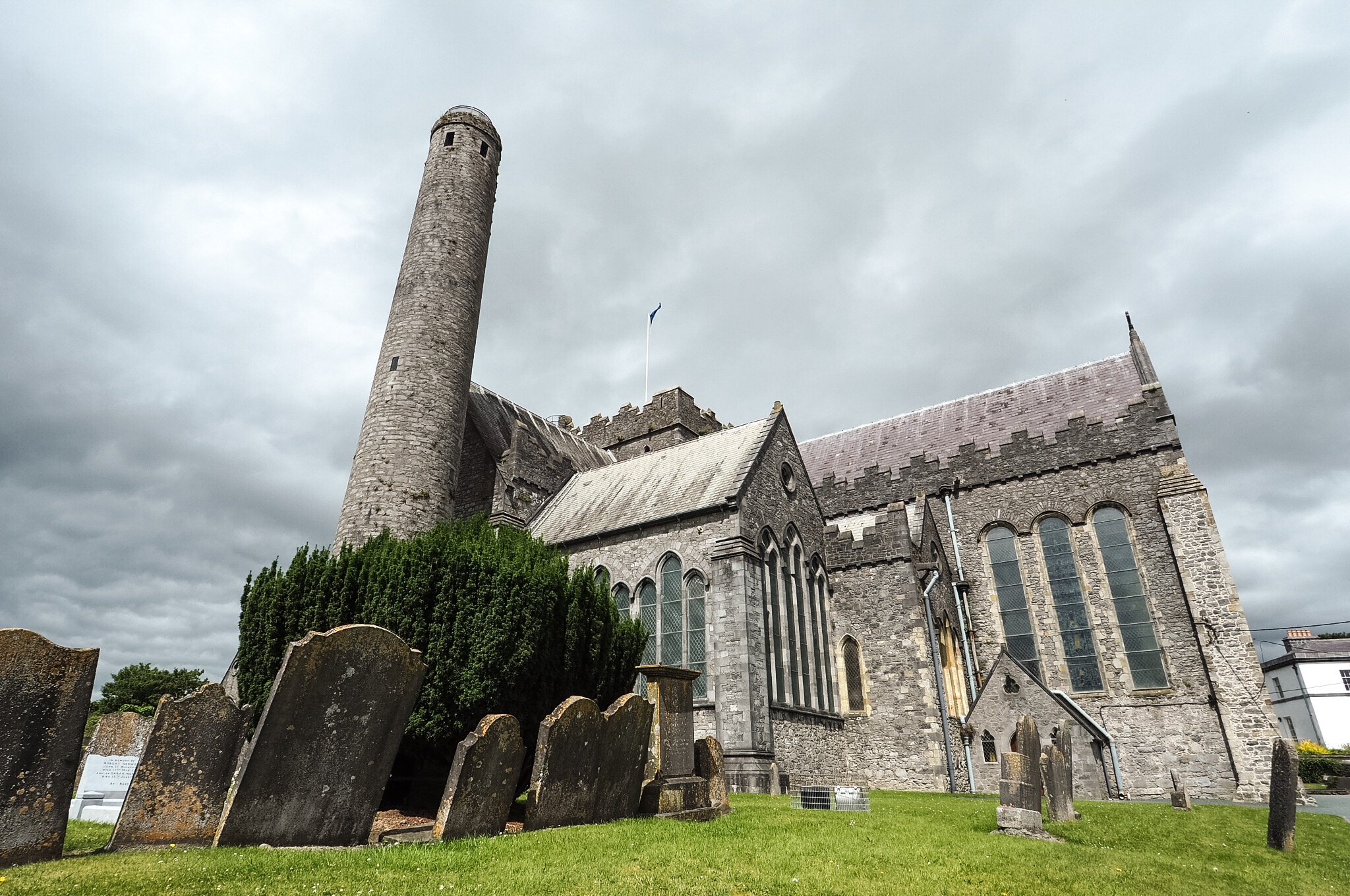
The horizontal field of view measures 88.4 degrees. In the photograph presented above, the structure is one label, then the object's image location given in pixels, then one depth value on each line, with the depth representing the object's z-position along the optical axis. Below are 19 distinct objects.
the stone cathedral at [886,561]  16.83
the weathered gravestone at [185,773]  6.35
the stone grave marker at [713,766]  10.81
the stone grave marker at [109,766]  11.34
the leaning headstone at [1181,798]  12.95
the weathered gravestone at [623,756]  9.13
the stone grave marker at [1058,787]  10.59
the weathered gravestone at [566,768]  8.17
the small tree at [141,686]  45.59
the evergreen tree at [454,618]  10.34
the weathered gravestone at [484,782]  7.37
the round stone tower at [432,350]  18.58
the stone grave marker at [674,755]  9.82
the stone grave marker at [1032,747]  9.32
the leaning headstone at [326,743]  6.55
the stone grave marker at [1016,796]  8.98
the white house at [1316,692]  43.50
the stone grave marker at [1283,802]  8.48
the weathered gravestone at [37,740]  5.68
